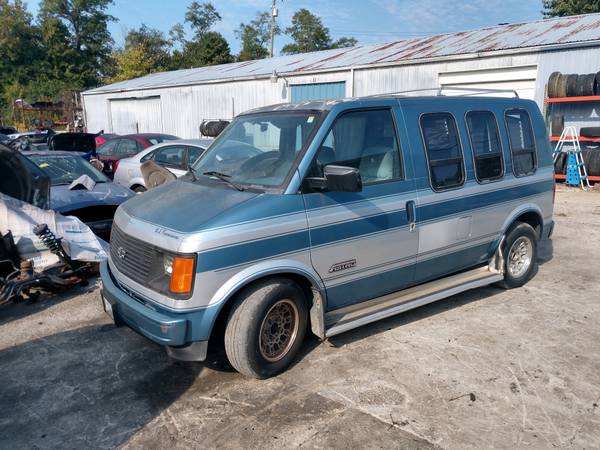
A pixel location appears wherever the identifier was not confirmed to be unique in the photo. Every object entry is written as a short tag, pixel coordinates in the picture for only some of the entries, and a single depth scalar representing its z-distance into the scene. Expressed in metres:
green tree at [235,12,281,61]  68.93
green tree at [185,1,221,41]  64.31
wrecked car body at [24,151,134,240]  6.60
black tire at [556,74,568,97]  12.69
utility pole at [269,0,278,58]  39.62
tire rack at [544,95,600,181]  12.36
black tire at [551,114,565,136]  13.48
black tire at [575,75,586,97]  12.40
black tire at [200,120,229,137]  19.83
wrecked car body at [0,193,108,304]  5.44
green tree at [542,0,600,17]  31.55
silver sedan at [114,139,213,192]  9.38
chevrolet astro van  3.48
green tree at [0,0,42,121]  55.44
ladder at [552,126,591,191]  13.06
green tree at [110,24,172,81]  51.28
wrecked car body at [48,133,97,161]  11.92
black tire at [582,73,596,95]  12.25
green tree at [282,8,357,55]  67.94
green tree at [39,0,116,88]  56.78
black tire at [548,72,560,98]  12.82
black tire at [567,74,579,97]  12.51
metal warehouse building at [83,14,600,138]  13.27
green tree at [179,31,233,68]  47.78
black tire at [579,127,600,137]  12.86
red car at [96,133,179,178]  12.12
